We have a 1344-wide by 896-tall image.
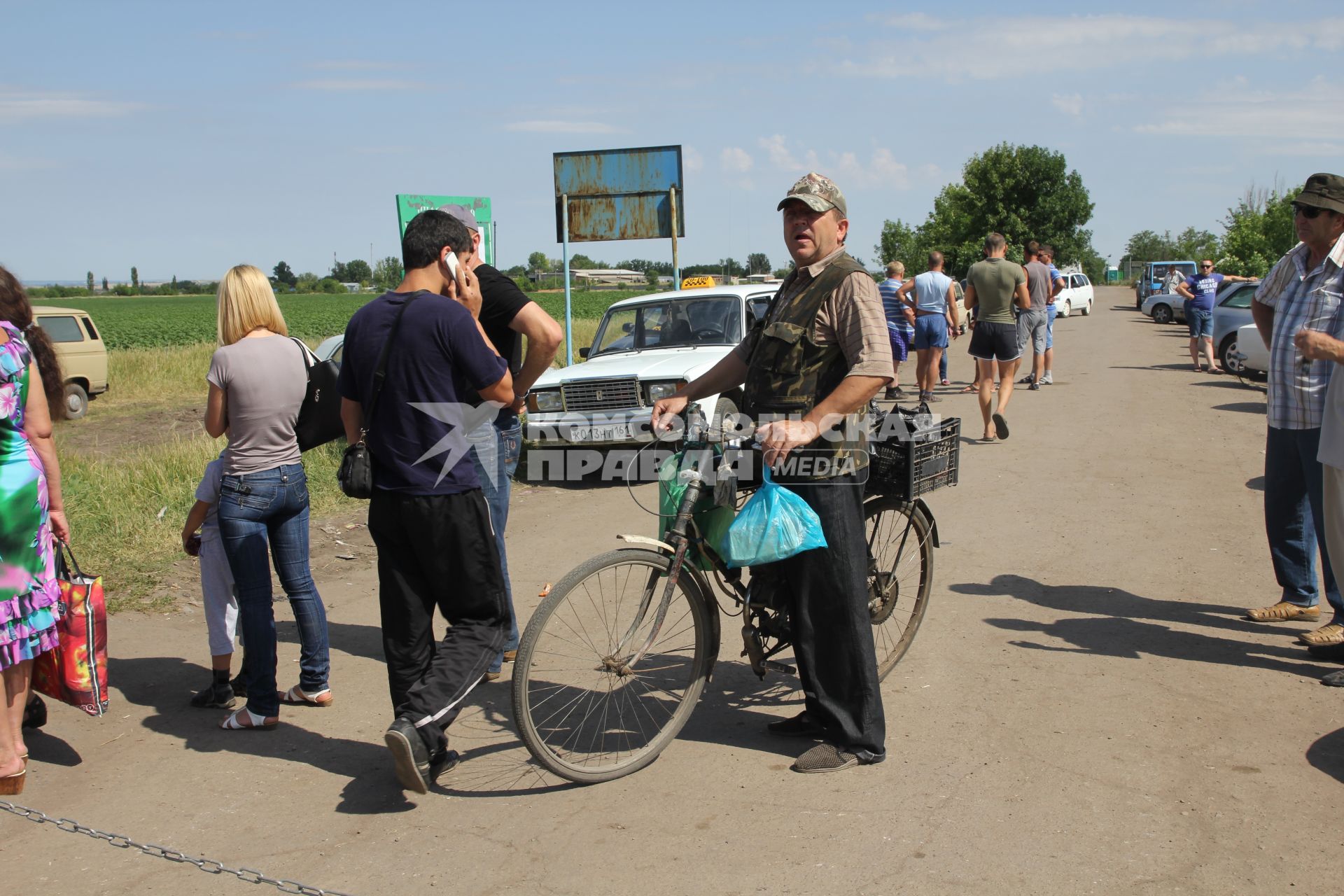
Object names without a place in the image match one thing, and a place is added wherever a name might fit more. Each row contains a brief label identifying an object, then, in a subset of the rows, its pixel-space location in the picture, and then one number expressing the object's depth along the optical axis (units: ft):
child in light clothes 15.40
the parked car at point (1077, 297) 132.57
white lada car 33.37
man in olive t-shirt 35.83
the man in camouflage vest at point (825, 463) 12.88
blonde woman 14.37
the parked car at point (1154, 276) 142.10
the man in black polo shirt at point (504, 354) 14.70
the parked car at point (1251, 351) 52.90
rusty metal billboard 50.34
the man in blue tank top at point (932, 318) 44.65
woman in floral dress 12.68
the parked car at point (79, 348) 66.33
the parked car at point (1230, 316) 59.06
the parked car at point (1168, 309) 115.96
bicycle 12.44
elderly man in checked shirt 16.29
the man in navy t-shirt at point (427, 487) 12.09
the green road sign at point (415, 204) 40.91
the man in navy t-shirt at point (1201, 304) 57.77
